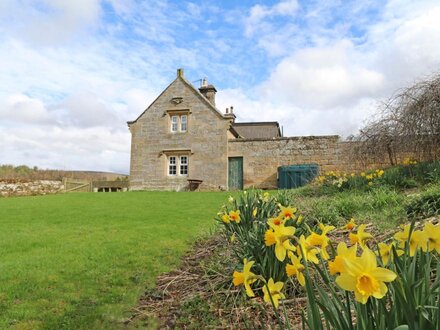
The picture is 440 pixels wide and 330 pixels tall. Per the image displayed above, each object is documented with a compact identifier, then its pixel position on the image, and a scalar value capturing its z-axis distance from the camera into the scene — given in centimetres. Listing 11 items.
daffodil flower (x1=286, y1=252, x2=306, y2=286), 156
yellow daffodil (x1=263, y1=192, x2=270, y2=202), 480
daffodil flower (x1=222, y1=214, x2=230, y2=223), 400
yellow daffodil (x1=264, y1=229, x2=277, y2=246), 162
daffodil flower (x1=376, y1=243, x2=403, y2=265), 157
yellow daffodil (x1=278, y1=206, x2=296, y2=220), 251
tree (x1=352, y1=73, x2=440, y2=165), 782
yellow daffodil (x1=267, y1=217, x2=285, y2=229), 212
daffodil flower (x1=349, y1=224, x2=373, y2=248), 159
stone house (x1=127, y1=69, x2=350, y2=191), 2152
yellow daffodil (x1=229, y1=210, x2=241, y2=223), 360
